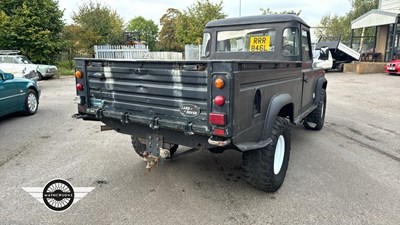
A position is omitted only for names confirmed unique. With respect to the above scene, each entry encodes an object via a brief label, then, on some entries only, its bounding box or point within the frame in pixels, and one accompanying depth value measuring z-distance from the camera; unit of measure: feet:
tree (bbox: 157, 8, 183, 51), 140.35
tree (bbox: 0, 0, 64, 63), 55.57
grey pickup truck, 8.41
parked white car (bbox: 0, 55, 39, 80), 38.57
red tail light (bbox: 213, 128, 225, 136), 8.36
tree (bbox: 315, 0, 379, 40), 104.40
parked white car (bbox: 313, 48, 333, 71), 19.01
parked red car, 52.60
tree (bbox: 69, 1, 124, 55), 77.22
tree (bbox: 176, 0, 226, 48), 81.00
